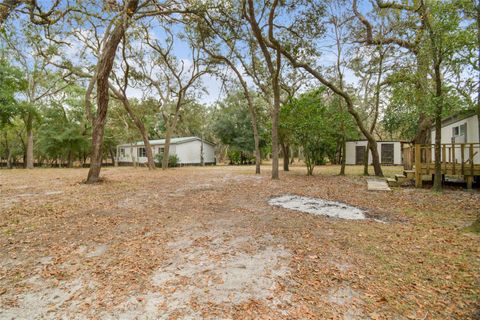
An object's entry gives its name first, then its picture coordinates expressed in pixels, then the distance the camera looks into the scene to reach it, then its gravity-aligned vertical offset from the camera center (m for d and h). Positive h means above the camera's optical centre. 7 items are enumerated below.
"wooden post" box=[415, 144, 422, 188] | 9.45 -0.40
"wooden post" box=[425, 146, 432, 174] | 9.69 +0.11
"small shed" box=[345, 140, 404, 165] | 25.12 +0.59
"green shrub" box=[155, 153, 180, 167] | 27.23 +0.07
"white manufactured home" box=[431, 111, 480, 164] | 9.60 +1.02
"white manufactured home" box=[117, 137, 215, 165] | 28.70 +1.05
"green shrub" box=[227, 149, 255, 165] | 32.09 +0.23
